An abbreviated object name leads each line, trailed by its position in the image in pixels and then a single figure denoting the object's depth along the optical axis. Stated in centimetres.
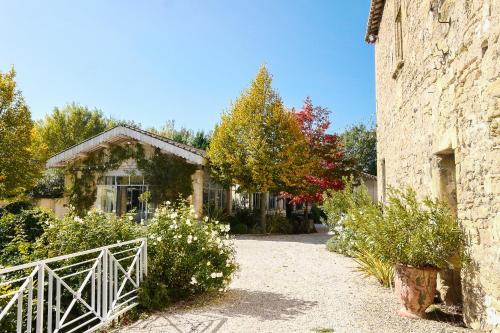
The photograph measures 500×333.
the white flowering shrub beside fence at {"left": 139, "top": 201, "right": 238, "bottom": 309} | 572
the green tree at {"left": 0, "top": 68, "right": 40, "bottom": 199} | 1822
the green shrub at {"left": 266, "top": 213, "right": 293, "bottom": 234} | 1731
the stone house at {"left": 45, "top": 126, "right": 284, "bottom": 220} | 1561
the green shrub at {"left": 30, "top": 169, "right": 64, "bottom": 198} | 2181
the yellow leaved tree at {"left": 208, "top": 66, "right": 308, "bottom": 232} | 1552
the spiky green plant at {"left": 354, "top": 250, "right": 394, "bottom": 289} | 647
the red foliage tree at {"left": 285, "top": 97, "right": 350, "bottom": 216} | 1675
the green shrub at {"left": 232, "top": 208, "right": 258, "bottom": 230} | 1792
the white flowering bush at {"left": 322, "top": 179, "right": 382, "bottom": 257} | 969
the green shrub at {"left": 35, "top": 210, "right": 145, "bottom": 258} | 548
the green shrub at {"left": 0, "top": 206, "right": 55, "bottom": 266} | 568
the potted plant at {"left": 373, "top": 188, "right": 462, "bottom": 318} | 467
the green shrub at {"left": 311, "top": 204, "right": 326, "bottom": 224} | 2395
